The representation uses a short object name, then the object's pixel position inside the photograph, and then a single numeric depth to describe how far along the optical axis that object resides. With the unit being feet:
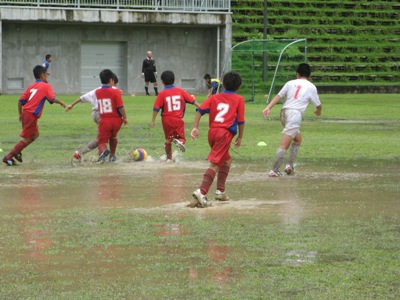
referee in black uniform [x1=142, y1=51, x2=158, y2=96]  142.92
